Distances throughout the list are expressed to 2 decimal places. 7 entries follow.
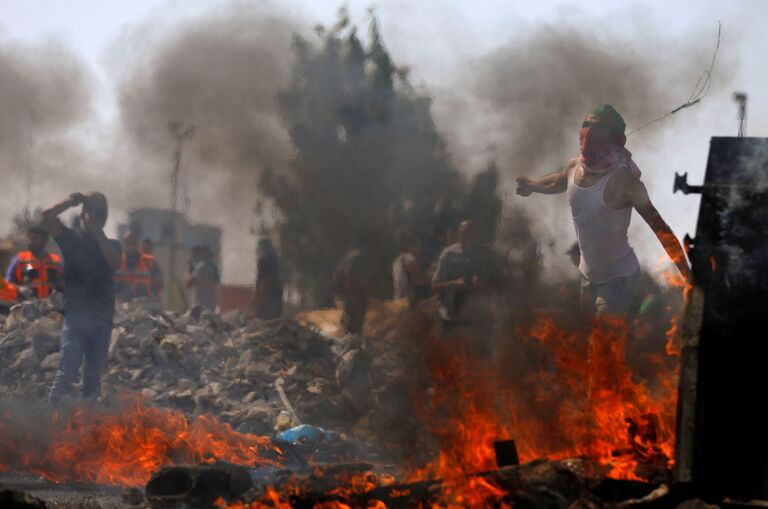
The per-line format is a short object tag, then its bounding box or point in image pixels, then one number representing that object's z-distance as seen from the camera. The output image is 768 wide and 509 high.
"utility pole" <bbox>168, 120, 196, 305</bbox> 28.39
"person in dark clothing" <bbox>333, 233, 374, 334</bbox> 24.14
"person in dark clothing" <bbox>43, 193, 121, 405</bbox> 17.98
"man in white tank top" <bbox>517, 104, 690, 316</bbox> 13.39
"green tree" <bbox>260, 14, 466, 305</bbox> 25.91
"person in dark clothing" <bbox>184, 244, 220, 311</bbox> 29.30
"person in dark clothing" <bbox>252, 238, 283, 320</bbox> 27.28
